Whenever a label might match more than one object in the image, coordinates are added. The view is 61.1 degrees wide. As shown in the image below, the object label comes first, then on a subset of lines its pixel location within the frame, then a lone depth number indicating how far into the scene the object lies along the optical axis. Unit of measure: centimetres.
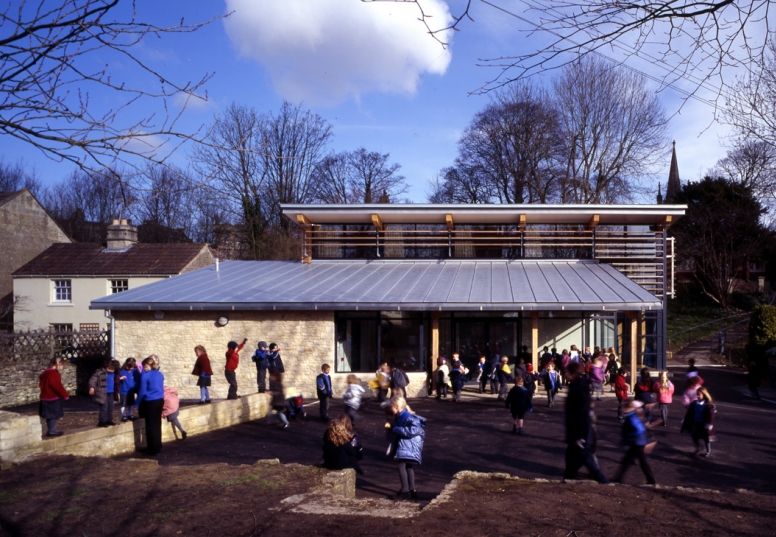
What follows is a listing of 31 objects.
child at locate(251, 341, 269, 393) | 1712
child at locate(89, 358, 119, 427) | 1295
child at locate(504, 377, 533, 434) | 1279
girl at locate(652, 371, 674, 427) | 1378
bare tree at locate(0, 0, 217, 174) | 516
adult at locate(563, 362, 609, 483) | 832
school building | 1959
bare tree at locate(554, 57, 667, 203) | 3669
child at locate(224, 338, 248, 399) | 1598
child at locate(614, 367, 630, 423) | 1457
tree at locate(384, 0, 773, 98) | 512
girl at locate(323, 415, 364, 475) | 860
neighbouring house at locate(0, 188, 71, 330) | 3578
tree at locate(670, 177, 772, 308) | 4012
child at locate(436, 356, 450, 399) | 1880
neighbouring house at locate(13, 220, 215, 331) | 3353
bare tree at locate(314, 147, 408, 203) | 4478
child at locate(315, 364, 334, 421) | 1495
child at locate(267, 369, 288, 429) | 1439
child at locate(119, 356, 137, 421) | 1343
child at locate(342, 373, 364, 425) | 1285
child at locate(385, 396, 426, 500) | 846
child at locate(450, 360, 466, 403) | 1816
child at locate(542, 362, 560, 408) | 1686
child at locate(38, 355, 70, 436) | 1116
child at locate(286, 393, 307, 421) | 1527
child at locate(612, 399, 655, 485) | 862
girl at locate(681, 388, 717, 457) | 1080
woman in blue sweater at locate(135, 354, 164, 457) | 1111
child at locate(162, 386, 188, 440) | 1245
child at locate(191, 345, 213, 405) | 1538
